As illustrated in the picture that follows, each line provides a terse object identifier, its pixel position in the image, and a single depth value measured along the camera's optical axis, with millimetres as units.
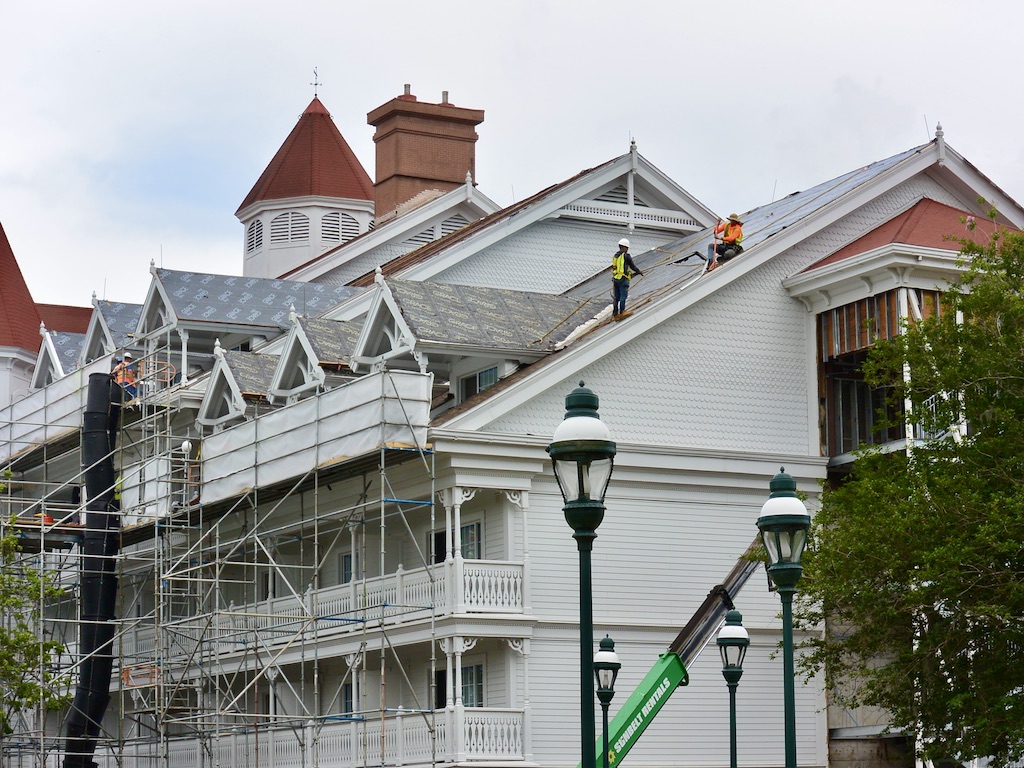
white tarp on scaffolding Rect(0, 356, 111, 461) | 44753
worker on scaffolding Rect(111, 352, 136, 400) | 43328
